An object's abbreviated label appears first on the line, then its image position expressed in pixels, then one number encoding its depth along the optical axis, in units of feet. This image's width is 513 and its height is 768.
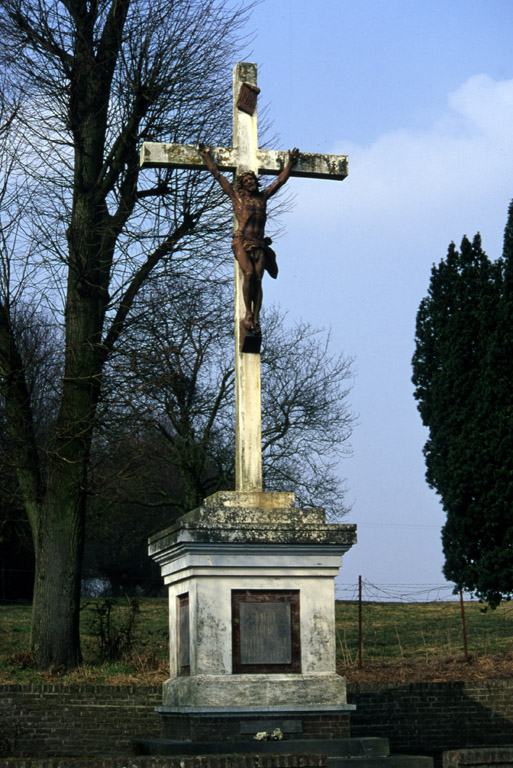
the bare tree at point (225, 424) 63.21
